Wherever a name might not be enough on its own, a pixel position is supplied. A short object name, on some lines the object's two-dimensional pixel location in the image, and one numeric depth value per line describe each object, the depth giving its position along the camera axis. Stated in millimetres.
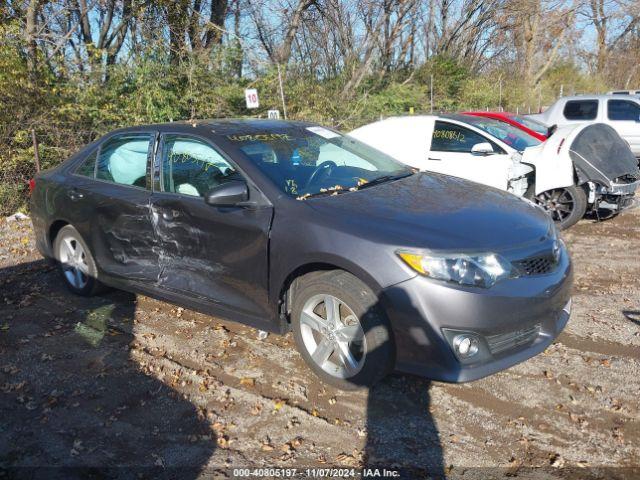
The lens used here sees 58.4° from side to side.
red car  8414
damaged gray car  3133
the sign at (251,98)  14070
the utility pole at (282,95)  15339
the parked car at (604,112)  12258
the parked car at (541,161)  7012
